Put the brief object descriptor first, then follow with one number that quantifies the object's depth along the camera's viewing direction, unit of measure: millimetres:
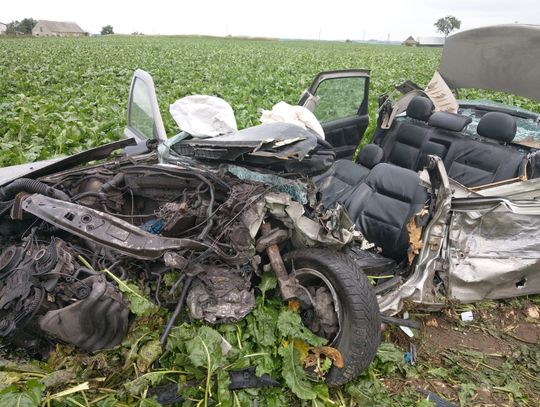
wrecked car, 2488
